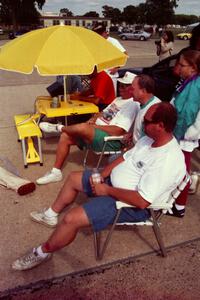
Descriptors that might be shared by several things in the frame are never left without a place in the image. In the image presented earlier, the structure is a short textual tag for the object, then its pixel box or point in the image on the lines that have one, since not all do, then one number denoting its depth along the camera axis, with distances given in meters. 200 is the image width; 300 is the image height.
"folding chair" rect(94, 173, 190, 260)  2.56
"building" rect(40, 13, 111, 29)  89.95
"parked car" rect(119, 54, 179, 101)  6.28
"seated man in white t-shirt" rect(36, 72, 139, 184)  3.90
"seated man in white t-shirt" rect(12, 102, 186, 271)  2.40
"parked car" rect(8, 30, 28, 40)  38.84
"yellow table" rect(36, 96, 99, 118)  4.61
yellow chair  4.56
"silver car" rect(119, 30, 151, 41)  40.55
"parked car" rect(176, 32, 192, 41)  40.71
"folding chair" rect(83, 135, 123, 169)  3.84
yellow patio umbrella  4.00
